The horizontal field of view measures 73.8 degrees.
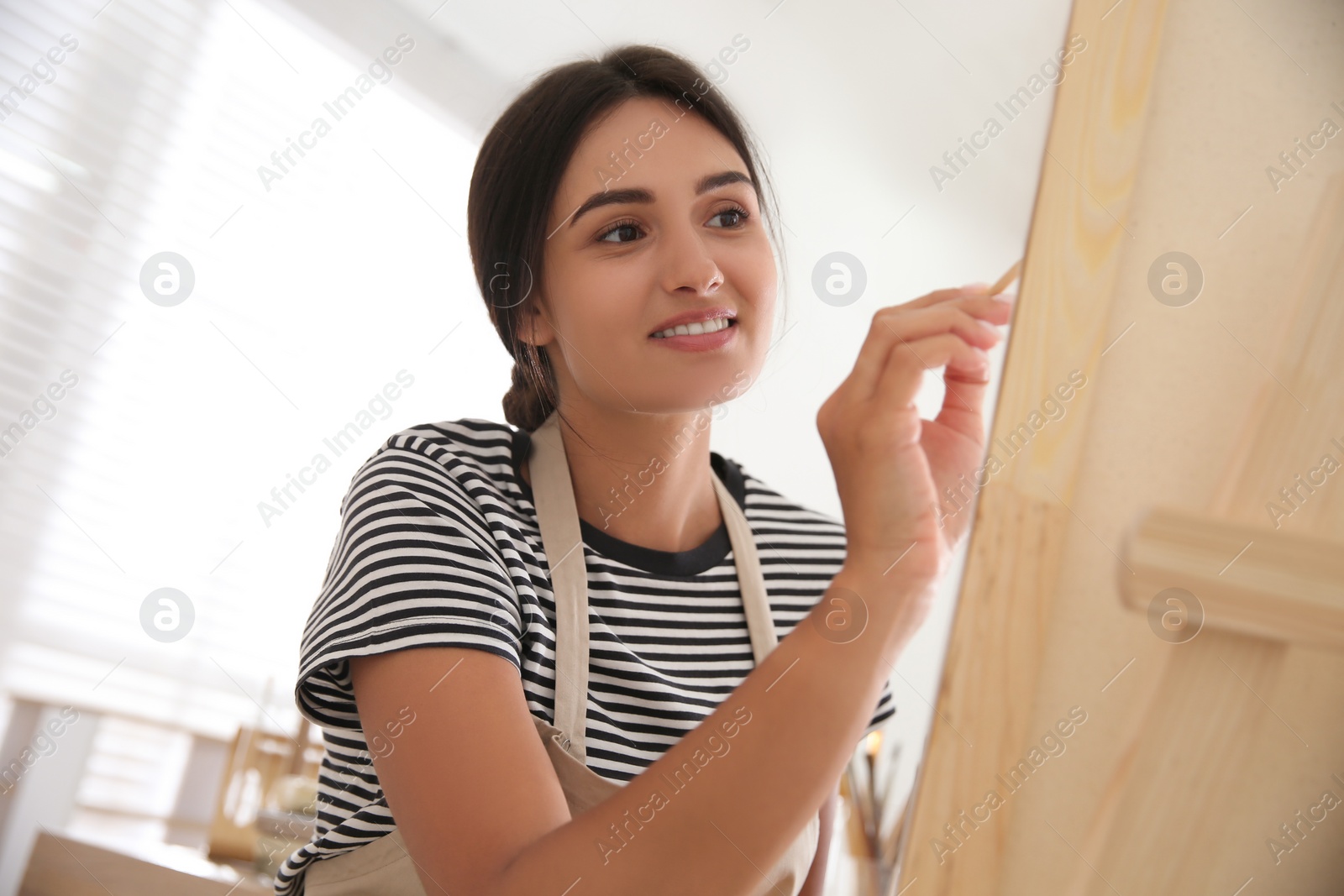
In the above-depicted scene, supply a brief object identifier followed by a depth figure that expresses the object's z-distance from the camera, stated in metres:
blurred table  0.93
